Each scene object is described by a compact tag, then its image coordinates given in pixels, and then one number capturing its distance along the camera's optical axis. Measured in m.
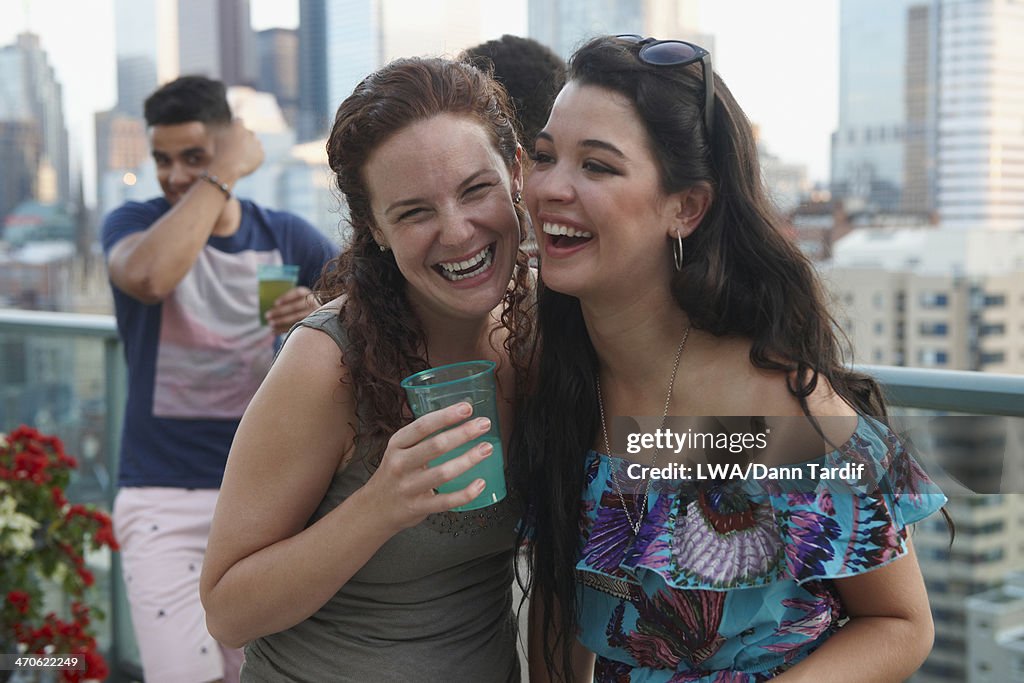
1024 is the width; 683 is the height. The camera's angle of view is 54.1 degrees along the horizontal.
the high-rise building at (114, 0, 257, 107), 12.97
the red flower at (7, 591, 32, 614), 3.08
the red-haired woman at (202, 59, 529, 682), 1.42
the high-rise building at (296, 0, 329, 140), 13.80
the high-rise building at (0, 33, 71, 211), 10.84
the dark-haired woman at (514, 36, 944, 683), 1.39
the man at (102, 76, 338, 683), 2.43
